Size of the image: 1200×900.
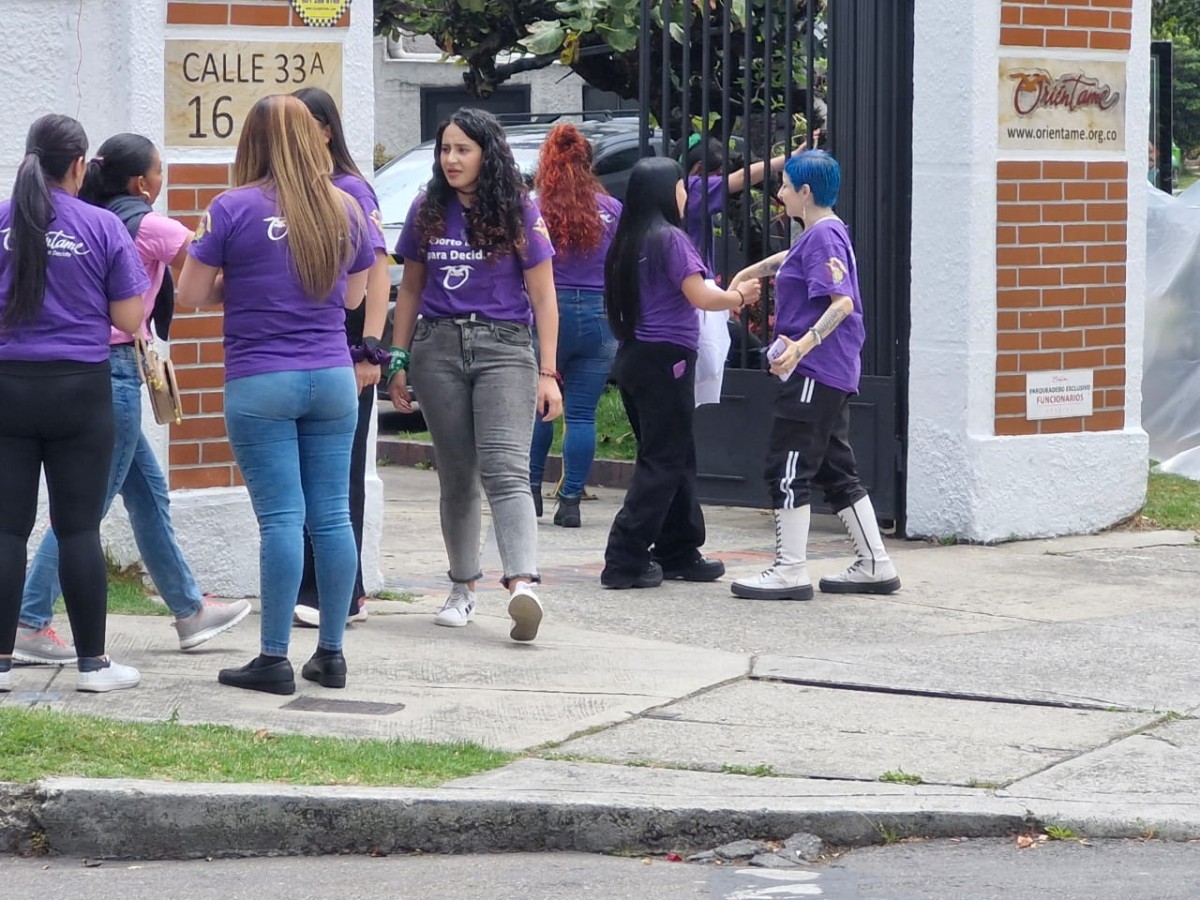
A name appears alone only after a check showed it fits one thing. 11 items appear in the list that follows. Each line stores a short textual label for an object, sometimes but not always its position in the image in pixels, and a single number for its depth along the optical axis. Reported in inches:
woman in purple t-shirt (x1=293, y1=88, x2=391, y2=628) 494.6
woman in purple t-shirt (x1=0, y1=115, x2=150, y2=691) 434.9
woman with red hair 709.9
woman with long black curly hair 516.1
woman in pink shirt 479.8
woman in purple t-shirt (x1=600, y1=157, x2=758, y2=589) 593.9
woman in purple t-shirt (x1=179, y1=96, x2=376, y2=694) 447.5
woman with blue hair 578.2
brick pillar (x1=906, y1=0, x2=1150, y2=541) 686.5
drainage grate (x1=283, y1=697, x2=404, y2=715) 450.0
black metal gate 706.2
